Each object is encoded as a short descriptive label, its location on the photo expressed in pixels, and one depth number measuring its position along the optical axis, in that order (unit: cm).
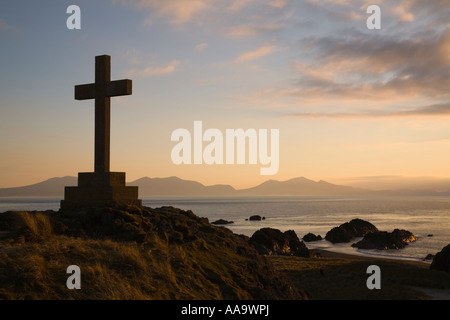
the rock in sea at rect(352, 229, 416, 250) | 4542
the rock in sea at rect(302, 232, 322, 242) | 5602
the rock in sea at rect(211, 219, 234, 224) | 8494
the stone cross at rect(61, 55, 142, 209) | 1333
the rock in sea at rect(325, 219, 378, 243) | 5459
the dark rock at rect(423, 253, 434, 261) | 3886
